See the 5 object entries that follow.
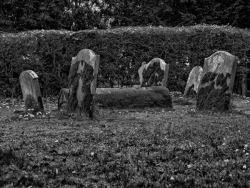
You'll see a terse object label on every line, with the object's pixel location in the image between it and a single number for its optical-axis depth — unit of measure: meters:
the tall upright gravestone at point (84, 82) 9.81
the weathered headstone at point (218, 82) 11.21
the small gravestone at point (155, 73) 14.50
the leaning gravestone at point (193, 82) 16.41
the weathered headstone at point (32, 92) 10.74
